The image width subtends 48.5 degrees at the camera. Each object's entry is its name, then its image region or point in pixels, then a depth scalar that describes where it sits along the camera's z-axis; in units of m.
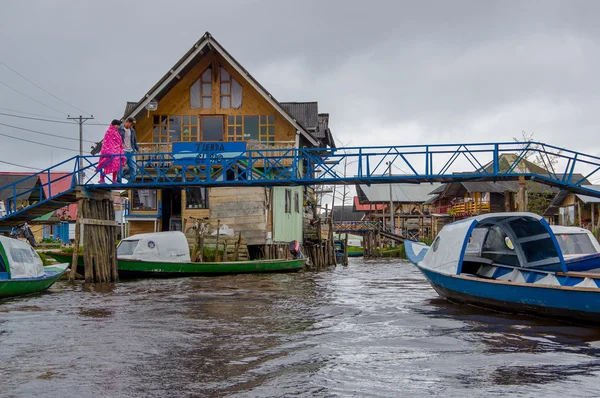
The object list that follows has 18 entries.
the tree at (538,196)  47.75
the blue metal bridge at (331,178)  20.69
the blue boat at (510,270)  11.39
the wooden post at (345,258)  43.85
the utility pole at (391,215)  65.22
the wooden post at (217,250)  27.15
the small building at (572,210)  43.47
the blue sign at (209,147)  29.36
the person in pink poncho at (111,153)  22.42
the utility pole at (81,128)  54.74
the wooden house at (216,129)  31.47
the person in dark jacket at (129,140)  23.38
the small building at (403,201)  75.19
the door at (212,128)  33.28
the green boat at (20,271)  16.16
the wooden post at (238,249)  28.88
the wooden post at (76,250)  22.16
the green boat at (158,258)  23.83
